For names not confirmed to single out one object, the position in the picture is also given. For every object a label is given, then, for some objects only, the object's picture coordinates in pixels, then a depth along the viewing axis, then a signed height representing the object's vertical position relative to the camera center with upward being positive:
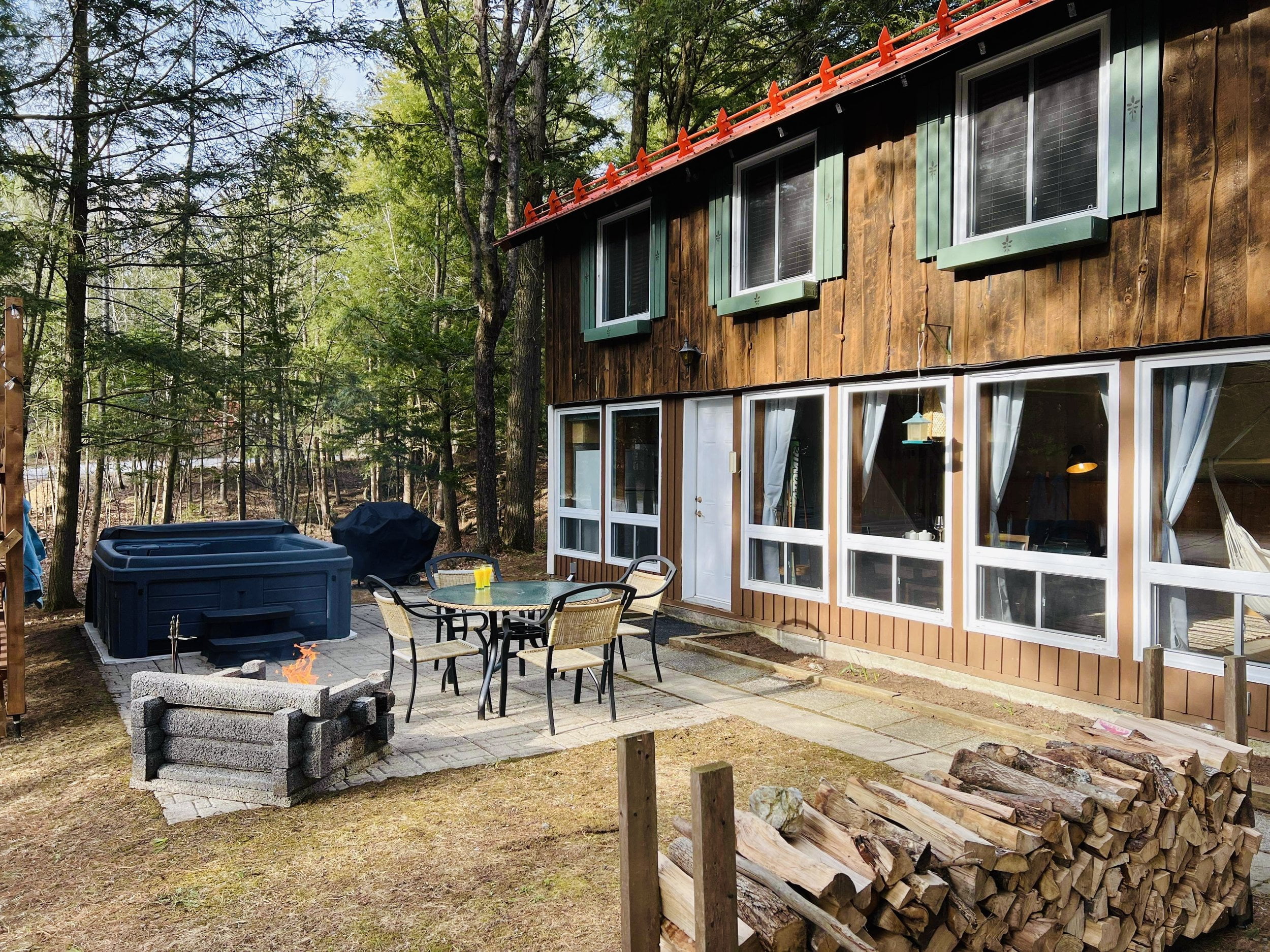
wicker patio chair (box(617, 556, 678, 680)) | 6.30 -0.95
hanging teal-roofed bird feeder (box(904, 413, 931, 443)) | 6.30 +0.29
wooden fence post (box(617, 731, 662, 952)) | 1.99 -0.89
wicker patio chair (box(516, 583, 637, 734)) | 5.11 -1.04
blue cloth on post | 8.91 -1.02
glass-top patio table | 5.42 -0.89
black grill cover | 11.30 -0.98
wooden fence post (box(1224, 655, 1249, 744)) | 3.31 -0.90
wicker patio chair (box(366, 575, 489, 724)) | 5.38 -1.15
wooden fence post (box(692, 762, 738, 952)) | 1.89 -0.88
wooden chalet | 4.78 +0.84
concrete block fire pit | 4.08 -1.33
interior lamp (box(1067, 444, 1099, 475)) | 5.40 +0.04
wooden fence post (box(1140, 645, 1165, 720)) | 3.47 -0.89
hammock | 4.66 -0.46
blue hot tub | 7.00 -1.11
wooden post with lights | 5.07 -0.21
